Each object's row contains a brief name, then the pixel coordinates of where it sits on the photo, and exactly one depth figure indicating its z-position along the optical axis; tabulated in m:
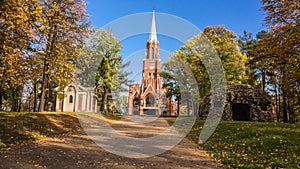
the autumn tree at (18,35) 11.18
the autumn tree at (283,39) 12.07
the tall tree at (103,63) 25.09
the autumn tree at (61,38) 17.58
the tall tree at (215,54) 26.14
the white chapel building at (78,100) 30.11
